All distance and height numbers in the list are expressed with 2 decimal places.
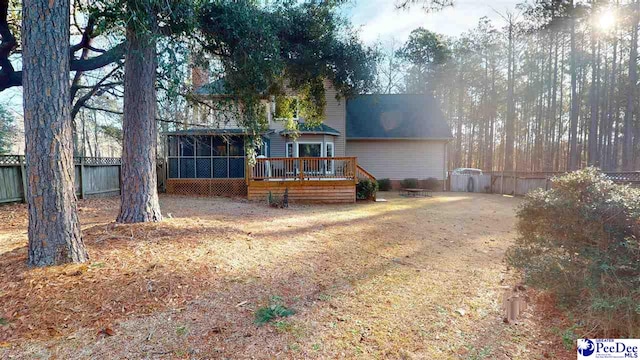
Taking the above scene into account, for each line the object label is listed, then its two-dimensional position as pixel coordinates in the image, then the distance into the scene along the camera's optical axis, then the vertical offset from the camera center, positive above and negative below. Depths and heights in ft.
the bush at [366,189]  40.63 -2.93
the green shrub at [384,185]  59.98 -3.39
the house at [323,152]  38.37 +3.15
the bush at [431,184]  60.90 -3.27
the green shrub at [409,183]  60.29 -3.03
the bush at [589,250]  8.30 -2.76
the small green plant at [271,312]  9.12 -4.67
